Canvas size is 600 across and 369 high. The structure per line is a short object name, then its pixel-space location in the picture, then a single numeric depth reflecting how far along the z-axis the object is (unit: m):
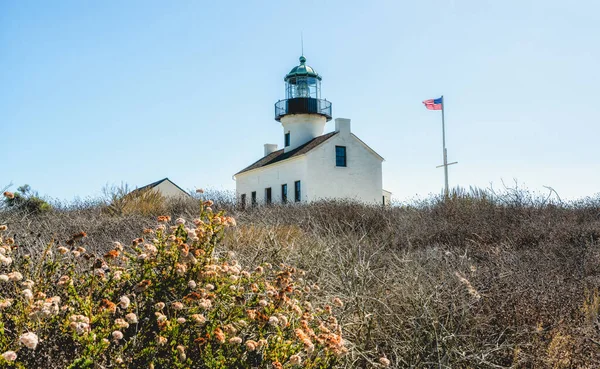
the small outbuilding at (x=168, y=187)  31.32
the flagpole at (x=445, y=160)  25.64
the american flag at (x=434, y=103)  27.02
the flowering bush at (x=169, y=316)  2.81
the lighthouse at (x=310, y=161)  26.61
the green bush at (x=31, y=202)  15.39
